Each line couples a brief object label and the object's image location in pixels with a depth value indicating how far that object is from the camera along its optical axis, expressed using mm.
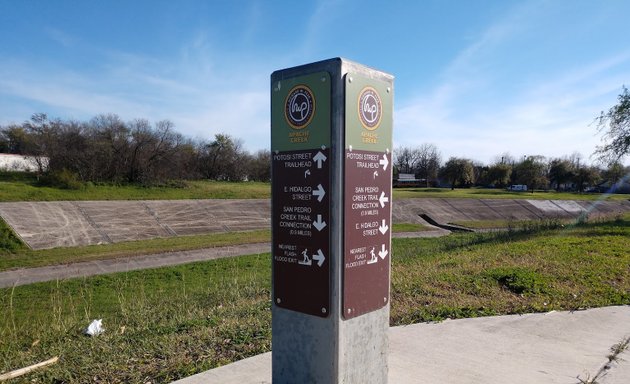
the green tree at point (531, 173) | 81625
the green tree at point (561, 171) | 86562
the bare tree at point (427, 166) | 95500
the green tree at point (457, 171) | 77188
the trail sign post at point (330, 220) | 3016
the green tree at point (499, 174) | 84438
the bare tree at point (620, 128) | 24688
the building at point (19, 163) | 34812
